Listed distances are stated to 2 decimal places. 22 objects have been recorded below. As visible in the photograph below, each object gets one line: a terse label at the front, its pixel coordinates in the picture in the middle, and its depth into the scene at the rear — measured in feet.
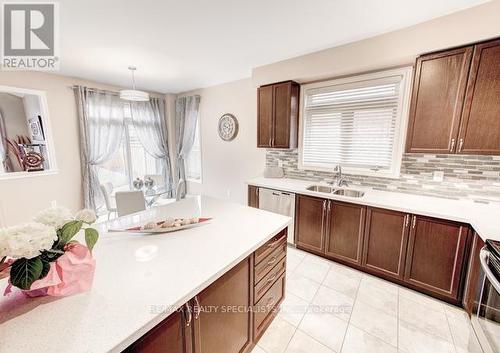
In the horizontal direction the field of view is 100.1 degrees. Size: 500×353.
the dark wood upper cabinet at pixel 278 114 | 9.83
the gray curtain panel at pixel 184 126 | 15.24
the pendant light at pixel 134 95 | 9.64
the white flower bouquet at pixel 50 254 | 2.20
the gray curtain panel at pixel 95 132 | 12.05
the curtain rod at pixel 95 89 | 11.65
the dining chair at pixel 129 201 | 8.36
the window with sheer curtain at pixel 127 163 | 13.80
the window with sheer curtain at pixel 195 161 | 15.83
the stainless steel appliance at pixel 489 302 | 3.95
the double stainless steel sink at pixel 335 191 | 8.77
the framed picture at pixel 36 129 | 11.05
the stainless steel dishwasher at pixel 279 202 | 9.32
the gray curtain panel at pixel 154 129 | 14.68
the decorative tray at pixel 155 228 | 4.51
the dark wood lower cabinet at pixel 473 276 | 5.23
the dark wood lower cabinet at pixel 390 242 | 6.17
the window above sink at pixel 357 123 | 8.14
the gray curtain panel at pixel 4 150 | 10.17
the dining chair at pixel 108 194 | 11.41
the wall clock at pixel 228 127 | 13.33
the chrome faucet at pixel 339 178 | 9.44
